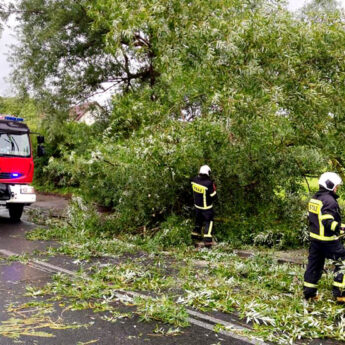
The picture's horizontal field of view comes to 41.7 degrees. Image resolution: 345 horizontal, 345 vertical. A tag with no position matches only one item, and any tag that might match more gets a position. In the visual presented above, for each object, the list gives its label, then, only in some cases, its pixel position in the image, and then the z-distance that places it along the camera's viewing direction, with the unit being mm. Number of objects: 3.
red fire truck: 11445
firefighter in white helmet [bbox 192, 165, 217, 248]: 9055
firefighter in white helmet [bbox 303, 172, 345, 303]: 5488
